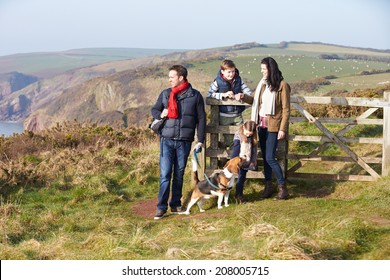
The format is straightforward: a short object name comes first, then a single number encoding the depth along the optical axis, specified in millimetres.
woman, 8805
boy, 9065
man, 8633
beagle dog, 8797
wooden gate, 9531
